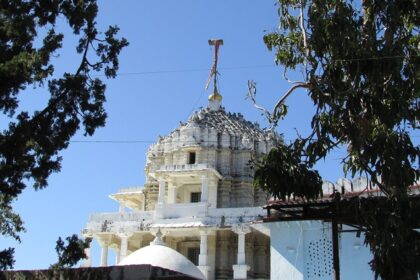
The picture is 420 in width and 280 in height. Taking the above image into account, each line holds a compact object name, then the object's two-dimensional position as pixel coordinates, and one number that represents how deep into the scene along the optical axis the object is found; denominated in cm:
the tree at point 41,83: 1238
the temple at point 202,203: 3250
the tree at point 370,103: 1235
